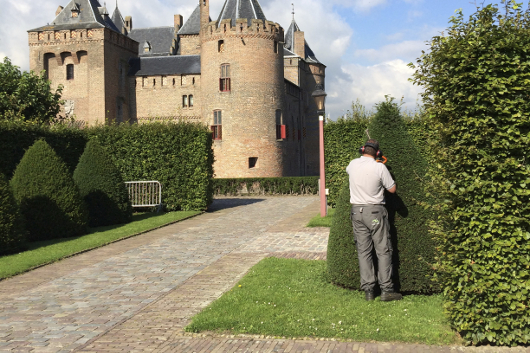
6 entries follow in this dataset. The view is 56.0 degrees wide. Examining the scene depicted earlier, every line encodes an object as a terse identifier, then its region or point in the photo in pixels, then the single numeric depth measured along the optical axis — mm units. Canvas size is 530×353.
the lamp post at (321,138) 14203
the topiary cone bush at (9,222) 9508
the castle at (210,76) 34844
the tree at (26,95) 26453
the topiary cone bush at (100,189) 14242
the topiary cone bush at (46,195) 11438
